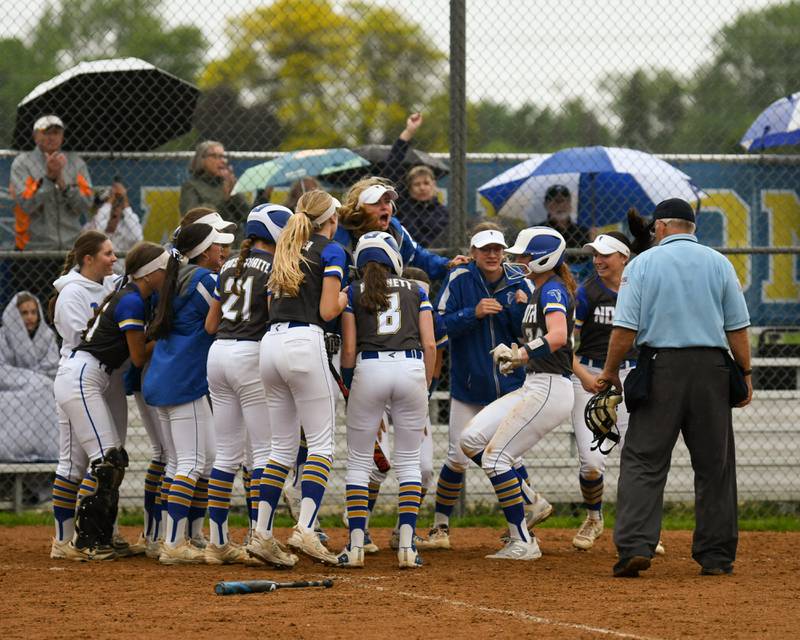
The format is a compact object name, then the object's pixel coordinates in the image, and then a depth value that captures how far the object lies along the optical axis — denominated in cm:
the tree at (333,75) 4019
